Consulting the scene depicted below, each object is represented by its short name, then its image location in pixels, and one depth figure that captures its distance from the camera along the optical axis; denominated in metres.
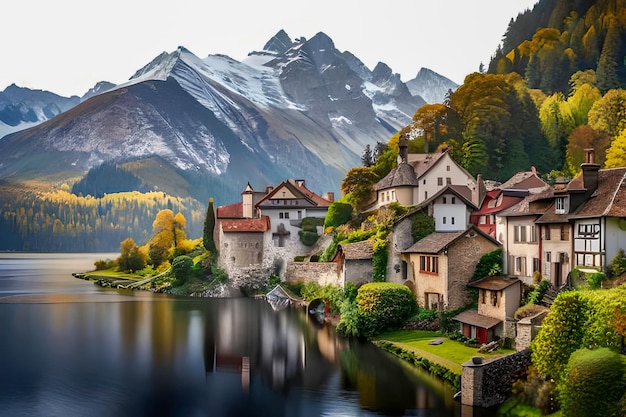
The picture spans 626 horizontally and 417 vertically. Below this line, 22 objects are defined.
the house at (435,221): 58.38
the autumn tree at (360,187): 84.44
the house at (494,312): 43.31
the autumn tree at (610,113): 85.75
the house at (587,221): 38.91
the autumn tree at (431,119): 94.50
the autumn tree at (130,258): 124.38
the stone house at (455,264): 49.84
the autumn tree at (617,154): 69.75
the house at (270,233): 85.06
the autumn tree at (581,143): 86.00
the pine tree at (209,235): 93.88
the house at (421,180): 74.69
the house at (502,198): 58.44
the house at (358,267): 60.28
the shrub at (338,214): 81.19
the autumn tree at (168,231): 117.94
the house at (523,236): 45.91
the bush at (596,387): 28.03
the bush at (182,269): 92.75
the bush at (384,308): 52.00
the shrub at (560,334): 31.54
